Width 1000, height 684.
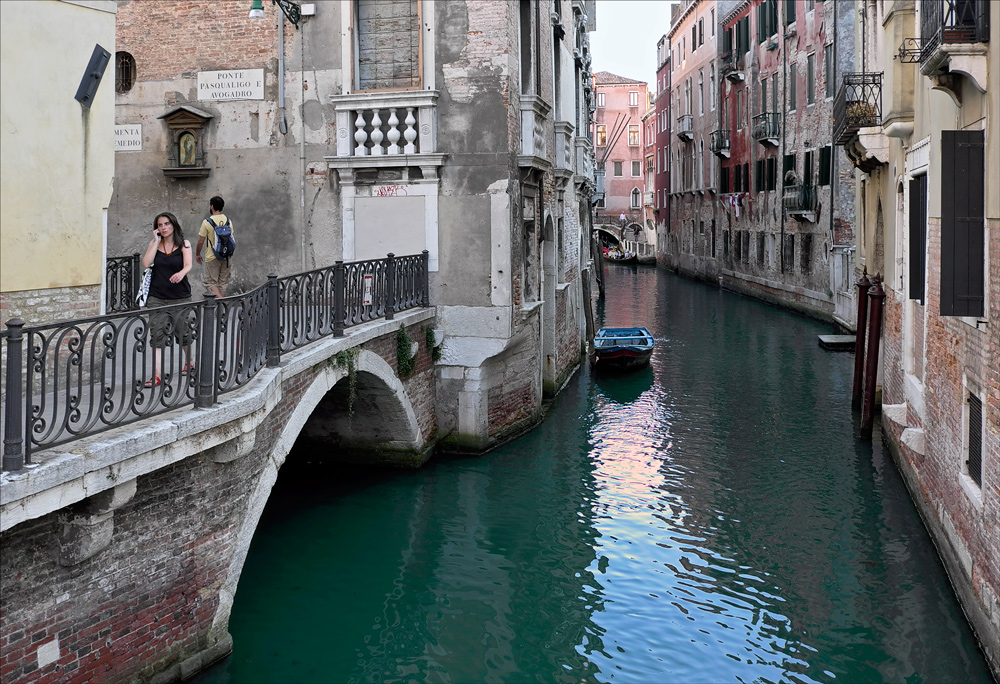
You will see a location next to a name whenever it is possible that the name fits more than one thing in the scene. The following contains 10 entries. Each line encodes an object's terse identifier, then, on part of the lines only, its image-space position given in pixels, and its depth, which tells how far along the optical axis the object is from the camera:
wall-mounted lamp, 12.05
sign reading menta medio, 12.91
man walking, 9.33
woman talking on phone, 7.84
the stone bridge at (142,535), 5.22
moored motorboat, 19.36
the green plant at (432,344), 12.52
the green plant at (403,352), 11.59
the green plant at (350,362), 9.77
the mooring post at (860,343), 15.03
